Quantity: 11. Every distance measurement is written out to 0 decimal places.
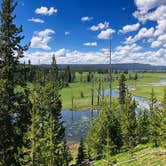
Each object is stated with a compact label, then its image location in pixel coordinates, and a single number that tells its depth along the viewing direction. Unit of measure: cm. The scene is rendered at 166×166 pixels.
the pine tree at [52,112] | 1721
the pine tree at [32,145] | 1450
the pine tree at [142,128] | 2889
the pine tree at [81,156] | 2599
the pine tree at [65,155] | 2331
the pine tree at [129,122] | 2530
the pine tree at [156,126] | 2415
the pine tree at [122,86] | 4843
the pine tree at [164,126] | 2166
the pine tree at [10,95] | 1425
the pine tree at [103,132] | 2598
